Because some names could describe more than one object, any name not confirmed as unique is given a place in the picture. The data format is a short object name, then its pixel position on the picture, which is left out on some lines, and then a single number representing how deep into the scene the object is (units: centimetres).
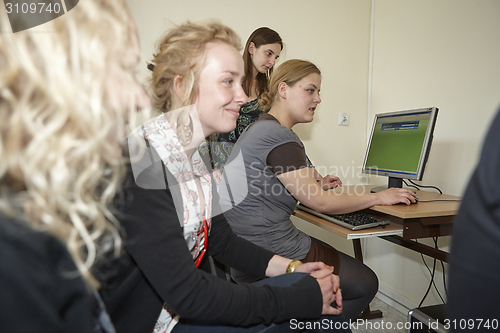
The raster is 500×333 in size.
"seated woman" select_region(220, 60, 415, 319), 137
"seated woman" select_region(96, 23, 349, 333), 67
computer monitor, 167
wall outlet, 259
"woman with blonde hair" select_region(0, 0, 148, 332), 34
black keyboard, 146
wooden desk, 141
